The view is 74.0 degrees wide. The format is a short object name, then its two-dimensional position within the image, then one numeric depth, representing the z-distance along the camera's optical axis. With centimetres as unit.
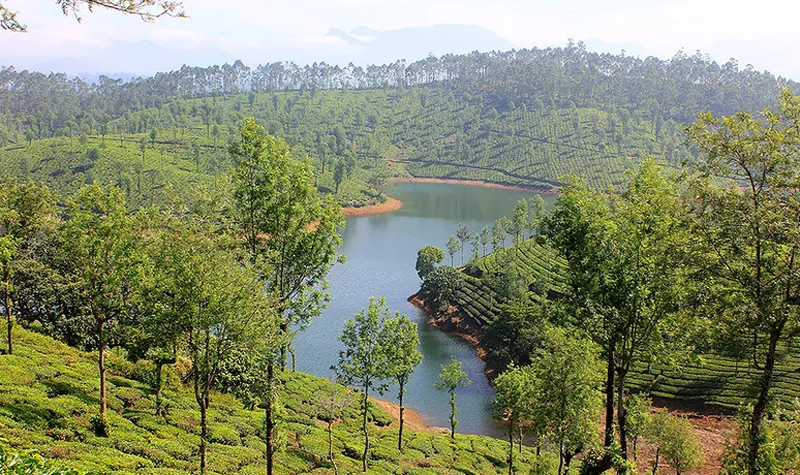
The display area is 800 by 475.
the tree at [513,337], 4691
